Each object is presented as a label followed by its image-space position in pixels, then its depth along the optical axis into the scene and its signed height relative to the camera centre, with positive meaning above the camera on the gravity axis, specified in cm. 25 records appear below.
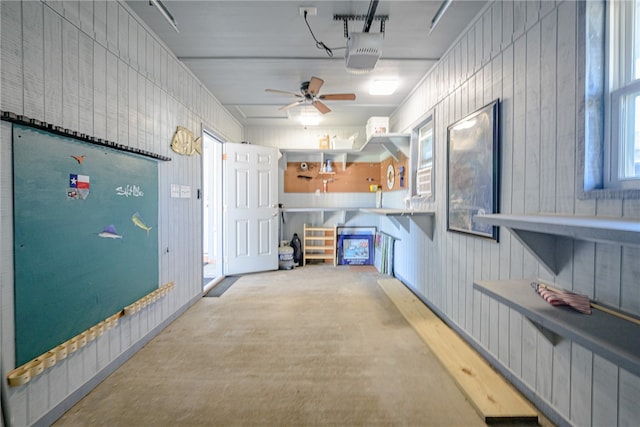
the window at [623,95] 111 +53
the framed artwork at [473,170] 180 +33
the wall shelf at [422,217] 275 -9
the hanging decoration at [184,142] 266 +76
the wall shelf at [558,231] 73 -7
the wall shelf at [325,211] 486 -5
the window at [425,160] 291 +62
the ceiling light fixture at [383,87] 314 +161
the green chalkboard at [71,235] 129 -17
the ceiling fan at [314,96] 288 +145
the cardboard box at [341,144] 472 +125
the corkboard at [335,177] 525 +68
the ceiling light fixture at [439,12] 188 +158
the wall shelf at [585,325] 78 -45
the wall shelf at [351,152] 360 +110
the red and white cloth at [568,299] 108 -41
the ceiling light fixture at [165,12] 188 +158
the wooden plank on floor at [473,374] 143 -115
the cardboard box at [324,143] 484 +129
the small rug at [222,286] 341 -117
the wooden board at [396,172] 371 +65
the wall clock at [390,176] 429 +59
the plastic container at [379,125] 377 +130
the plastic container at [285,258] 468 -94
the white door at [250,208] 418 +1
